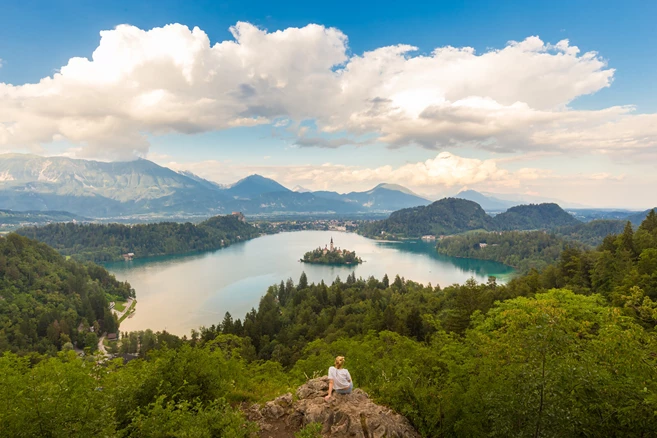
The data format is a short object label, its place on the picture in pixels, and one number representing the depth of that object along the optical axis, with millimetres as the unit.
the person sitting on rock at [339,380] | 7930
